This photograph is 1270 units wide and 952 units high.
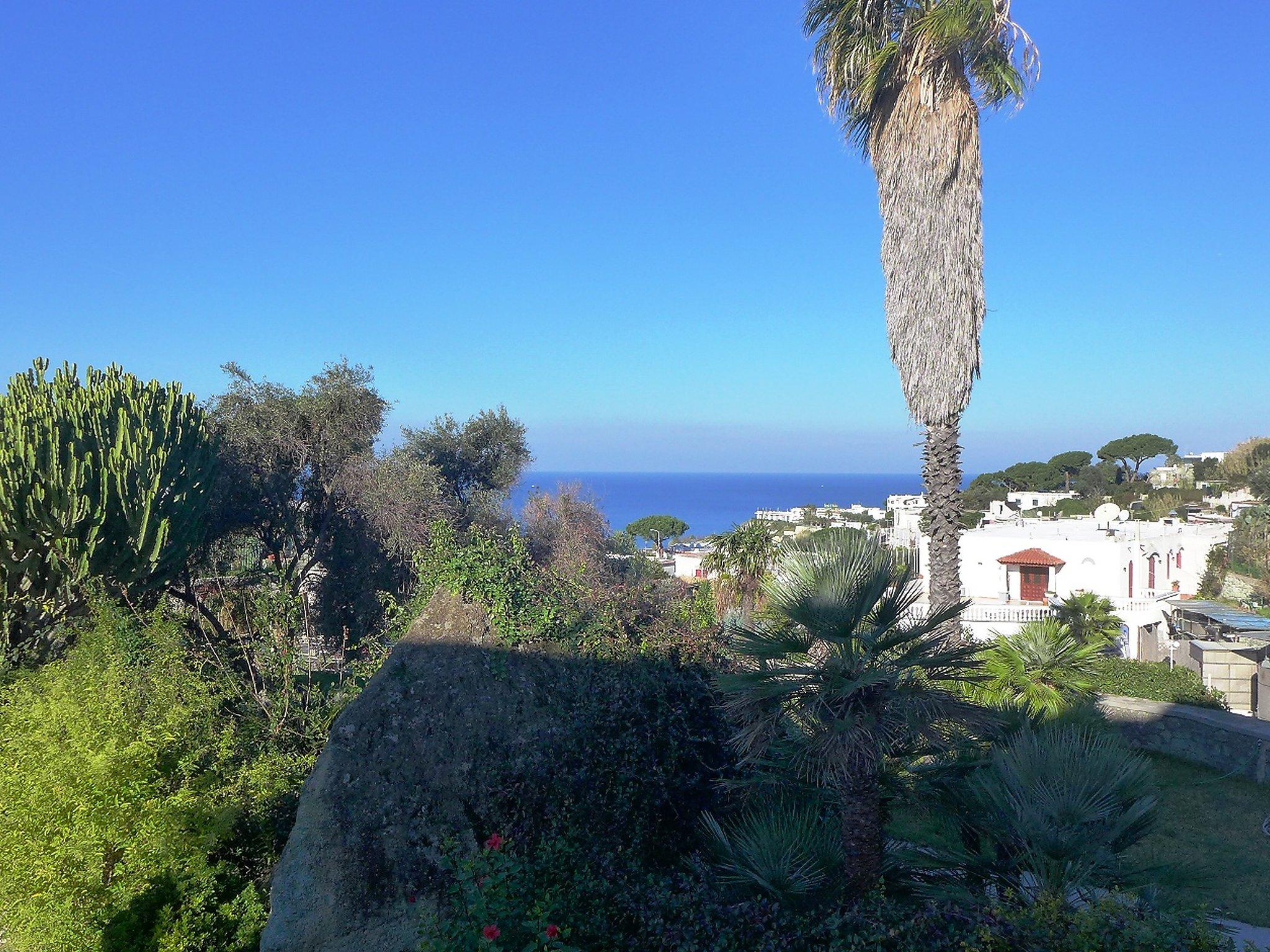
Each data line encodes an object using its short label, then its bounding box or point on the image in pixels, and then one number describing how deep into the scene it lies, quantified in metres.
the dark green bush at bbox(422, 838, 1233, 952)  3.86
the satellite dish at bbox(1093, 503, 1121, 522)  29.88
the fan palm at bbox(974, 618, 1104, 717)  9.54
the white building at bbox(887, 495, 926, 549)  27.39
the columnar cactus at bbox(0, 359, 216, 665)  9.47
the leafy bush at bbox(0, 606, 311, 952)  6.05
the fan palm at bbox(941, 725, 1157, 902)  4.59
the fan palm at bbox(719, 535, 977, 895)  4.91
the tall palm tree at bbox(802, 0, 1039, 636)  11.05
